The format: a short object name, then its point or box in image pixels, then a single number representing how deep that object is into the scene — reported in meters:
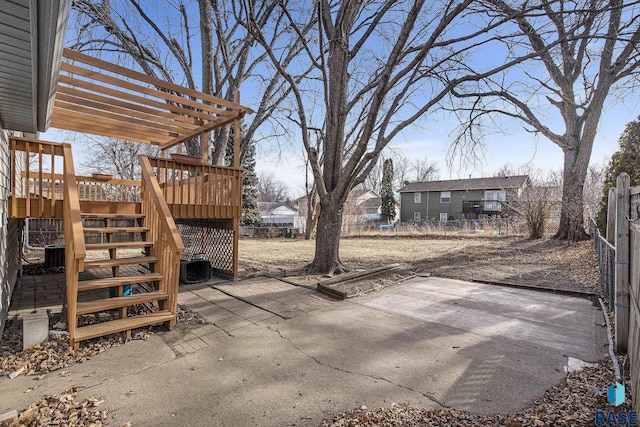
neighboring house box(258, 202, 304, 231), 37.97
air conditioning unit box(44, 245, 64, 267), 6.92
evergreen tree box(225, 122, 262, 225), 25.11
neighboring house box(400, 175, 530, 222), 26.89
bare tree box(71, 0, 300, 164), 8.50
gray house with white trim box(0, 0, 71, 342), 1.82
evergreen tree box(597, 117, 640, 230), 8.62
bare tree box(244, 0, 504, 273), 6.00
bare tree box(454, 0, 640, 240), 5.46
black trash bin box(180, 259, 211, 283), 6.01
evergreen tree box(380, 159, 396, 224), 33.50
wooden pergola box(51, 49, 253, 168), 4.47
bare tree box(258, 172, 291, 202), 55.07
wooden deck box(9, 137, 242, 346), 3.29
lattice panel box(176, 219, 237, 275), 6.58
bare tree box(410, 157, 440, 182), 39.50
